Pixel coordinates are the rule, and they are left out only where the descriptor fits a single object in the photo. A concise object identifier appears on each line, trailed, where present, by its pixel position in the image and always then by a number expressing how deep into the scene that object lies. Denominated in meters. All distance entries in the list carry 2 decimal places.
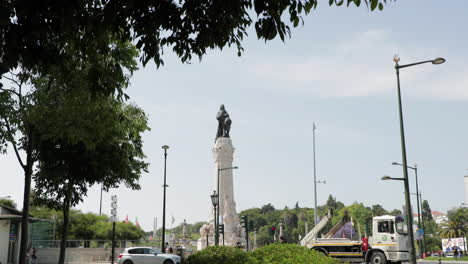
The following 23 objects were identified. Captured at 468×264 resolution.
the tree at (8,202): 59.69
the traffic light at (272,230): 29.21
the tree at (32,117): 16.75
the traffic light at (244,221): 32.22
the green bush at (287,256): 9.99
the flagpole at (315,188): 55.12
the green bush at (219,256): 10.80
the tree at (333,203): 182.75
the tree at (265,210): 197.55
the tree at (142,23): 6.52
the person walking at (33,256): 35.88
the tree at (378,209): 126.12
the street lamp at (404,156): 17.22
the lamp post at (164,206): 33.78
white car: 28.61
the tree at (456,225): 82.88
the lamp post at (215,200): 33.28
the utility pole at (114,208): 24.95
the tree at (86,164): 21.36
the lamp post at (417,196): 49.99
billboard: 55.53
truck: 25.47
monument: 56.50
